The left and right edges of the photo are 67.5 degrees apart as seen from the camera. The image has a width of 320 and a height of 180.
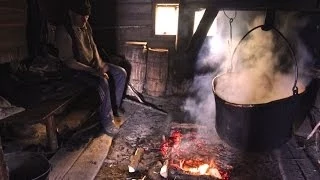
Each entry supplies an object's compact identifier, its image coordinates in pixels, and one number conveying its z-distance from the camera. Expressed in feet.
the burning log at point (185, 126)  17.83
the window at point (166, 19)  23.88
